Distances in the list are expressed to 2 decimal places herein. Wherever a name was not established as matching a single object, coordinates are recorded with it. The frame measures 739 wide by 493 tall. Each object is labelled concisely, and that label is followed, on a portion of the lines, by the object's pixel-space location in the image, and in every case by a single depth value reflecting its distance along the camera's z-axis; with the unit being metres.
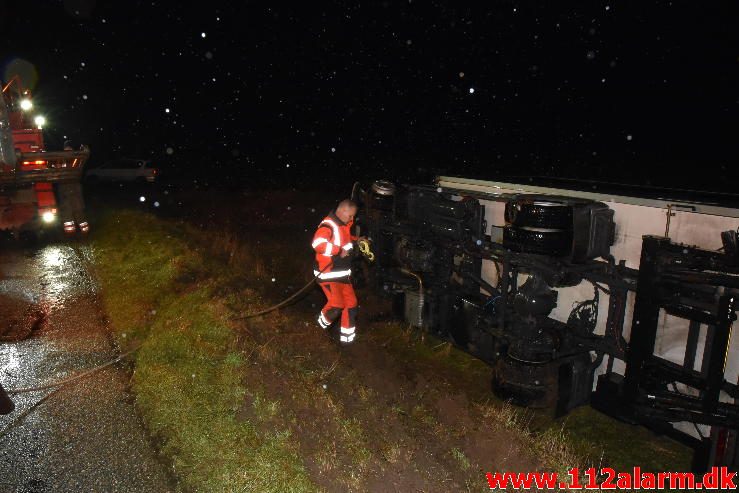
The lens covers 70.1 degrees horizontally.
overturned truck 4.28
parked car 27.72
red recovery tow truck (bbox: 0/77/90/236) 11.09
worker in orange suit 6.22
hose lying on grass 6.72
